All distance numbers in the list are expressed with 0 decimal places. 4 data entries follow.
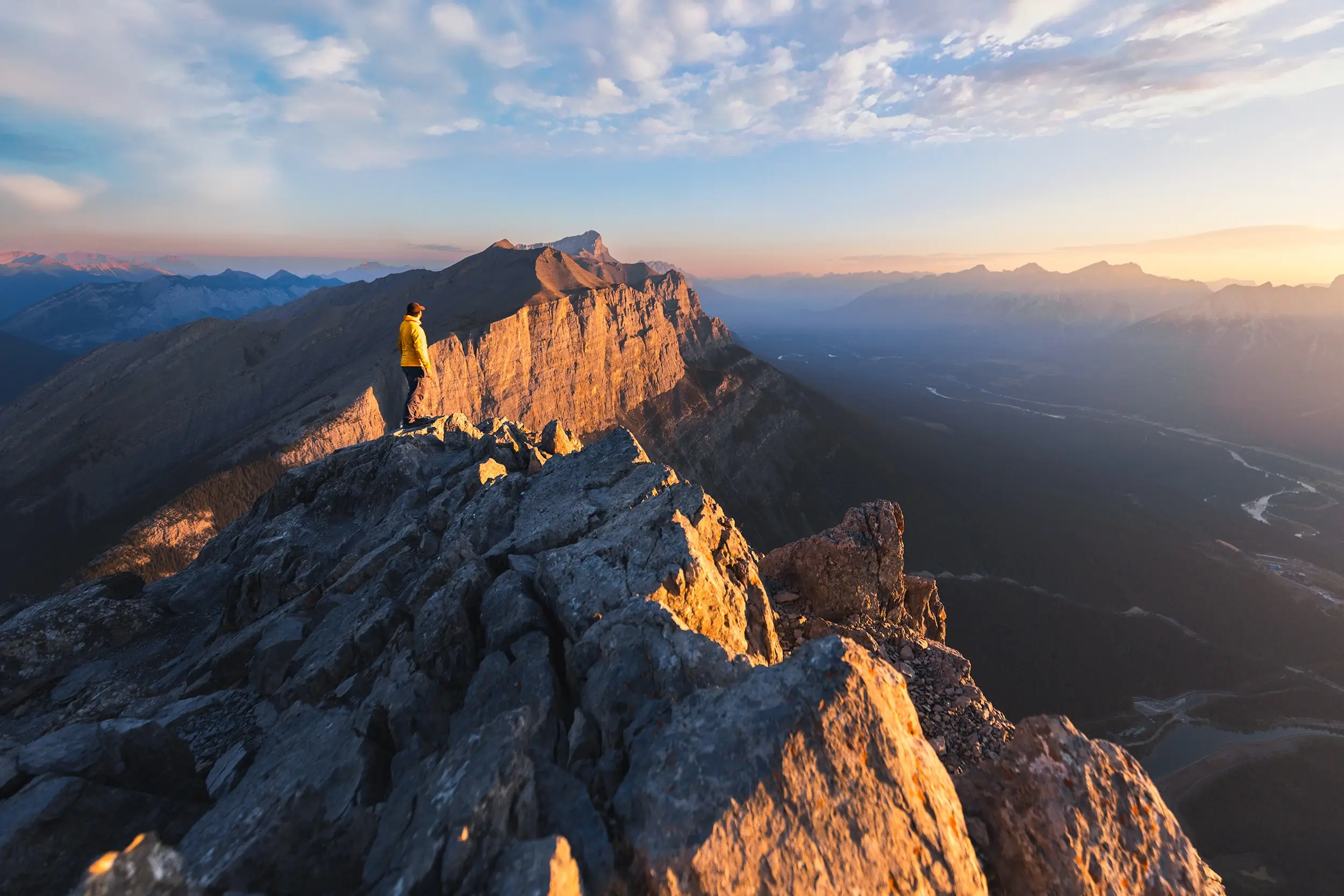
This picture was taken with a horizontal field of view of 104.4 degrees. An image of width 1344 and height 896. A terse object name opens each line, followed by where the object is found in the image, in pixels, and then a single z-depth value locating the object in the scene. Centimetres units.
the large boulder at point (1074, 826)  808
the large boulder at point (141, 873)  621
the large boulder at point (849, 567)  2520
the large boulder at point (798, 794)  671
